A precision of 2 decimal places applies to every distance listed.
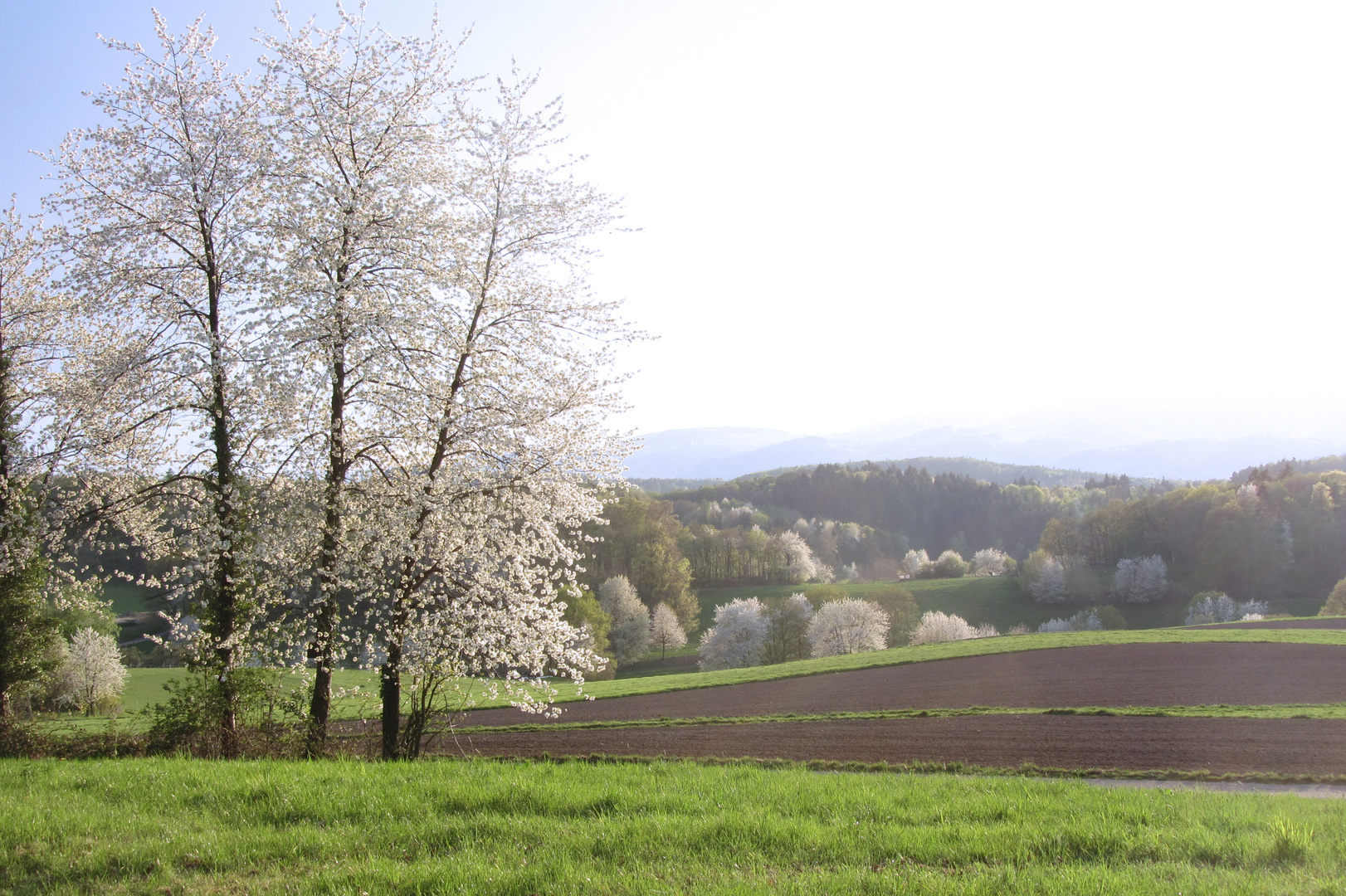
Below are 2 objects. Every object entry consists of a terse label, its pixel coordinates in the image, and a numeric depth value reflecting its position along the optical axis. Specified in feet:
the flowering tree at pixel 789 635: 208.13
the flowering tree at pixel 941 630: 209.15
